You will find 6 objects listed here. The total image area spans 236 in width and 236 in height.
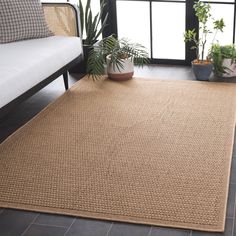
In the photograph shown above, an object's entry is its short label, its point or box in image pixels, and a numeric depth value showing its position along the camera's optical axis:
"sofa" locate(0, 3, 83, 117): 2.88
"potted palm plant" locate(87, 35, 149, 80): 3.85
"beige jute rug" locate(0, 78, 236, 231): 2.23
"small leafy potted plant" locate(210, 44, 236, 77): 3.77
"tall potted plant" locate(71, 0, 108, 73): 4.10
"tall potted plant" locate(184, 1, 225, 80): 3.71
